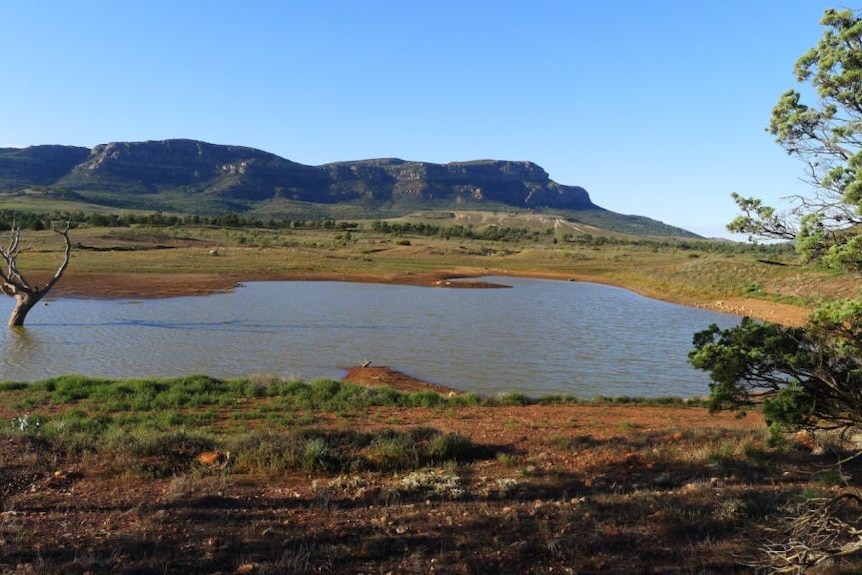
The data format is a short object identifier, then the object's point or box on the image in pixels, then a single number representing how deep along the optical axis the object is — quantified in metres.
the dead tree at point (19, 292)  27.12
